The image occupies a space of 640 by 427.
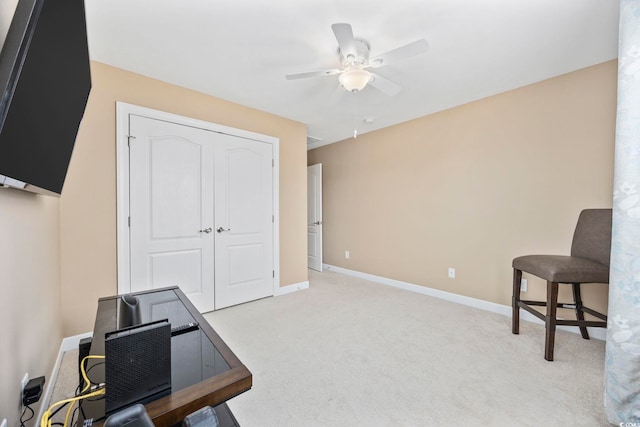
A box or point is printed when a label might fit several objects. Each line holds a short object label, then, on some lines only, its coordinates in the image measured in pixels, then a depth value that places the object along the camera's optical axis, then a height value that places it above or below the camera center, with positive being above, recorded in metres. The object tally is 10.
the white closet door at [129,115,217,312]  2.53 -0.03
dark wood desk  0.77 -0.57
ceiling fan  1.66 +1.00
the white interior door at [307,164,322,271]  4.75 -0.16
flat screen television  0.70 +0.36
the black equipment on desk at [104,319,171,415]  0.73 -0.45
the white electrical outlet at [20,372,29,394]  1.19 -0.80
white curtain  1.34 -0.17
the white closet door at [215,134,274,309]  3.06 -0.18
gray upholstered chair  1.92 -0.45
